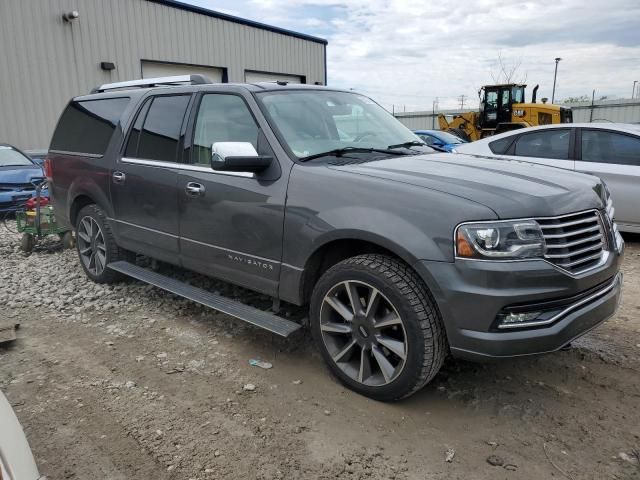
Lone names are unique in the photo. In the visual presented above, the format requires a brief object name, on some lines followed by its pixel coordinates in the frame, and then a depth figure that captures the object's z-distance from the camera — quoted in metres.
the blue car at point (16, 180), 9.31
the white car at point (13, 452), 1.52
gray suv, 2.61
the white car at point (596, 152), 6.41
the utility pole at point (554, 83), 47.41
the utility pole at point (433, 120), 34.71
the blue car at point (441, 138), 15.28
